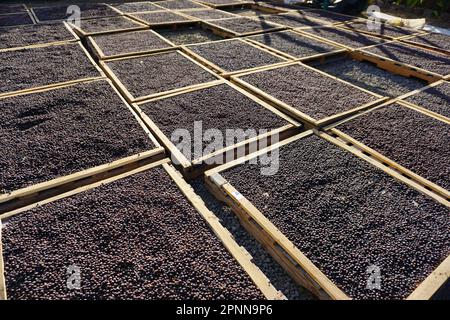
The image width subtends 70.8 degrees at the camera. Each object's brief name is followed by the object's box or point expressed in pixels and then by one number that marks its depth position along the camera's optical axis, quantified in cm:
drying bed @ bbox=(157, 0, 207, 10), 946
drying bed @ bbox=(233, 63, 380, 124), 419
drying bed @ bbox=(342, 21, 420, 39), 735
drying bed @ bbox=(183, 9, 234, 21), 844
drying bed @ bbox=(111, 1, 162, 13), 899
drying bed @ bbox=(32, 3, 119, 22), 790
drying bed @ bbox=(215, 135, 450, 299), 233
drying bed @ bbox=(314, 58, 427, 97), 513
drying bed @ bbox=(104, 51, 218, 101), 457
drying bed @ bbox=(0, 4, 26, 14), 843
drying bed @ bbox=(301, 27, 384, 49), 664
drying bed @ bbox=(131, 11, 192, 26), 771
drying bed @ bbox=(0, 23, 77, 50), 601
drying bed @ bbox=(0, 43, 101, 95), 462
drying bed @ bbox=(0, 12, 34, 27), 723
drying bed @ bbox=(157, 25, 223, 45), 714
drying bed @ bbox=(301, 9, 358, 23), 862
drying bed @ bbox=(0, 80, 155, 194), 309
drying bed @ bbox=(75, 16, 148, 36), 693
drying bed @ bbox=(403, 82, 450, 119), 437
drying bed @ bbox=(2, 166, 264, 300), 217
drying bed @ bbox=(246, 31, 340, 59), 612
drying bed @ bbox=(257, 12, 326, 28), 800
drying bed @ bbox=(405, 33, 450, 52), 660
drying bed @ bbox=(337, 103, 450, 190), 333
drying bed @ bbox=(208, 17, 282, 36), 737
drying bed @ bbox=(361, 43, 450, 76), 556
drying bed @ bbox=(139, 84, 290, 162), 379
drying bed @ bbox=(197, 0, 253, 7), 1000
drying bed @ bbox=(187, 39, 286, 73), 546
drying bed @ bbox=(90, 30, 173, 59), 578
